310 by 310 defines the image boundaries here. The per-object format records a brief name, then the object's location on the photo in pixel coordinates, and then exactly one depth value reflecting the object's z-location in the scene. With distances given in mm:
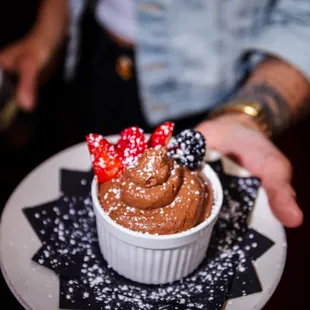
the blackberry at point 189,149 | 328
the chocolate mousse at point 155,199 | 303
